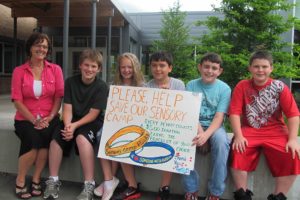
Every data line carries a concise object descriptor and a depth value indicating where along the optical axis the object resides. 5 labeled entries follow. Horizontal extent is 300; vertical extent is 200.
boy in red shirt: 3.13
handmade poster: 3.25
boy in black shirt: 3.41
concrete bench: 3.40
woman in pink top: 3.48
